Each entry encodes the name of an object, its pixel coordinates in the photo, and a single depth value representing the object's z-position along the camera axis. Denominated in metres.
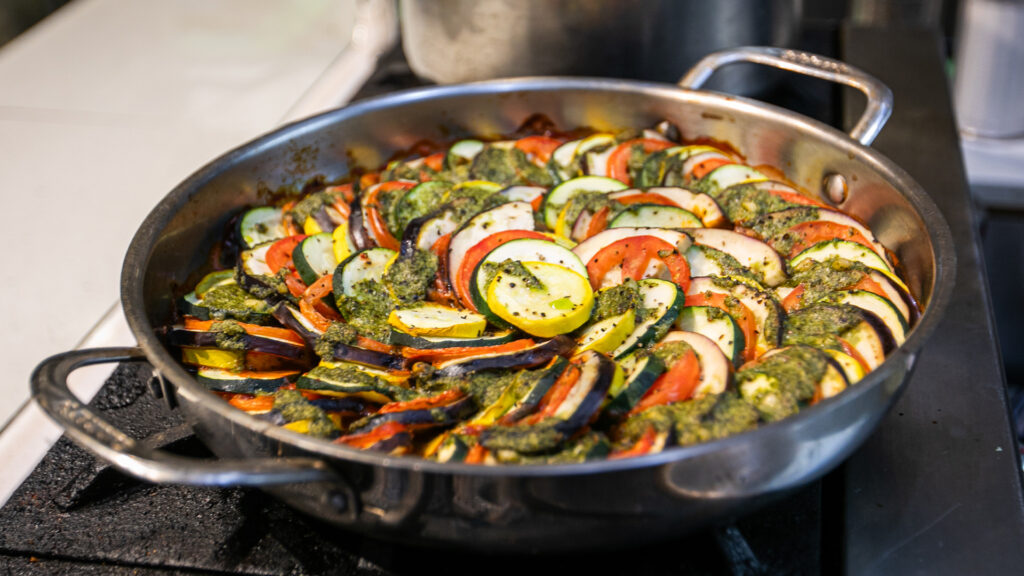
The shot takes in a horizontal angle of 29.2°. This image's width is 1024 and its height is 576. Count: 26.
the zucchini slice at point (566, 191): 0.97
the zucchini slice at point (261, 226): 0.97
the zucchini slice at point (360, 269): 0.91
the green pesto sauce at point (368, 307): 0.90
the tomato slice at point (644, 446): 0.80
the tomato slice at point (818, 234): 0.93
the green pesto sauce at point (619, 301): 0.88
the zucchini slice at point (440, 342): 0.87
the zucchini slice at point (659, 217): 0.95
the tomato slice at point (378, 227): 0.96
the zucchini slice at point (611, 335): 0.86
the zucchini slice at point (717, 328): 0.86
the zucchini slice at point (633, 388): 0.82
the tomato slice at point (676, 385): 0.83
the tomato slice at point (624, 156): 1.00
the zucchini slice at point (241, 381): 0.86
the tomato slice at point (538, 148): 1.02
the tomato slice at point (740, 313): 0.87
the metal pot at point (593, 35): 1.06
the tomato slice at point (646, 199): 0.96
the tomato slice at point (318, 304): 0.90
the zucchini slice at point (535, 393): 0.82
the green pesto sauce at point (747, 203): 0.95
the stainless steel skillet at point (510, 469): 0.77
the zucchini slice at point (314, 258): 0.93
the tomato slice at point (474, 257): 0.91
